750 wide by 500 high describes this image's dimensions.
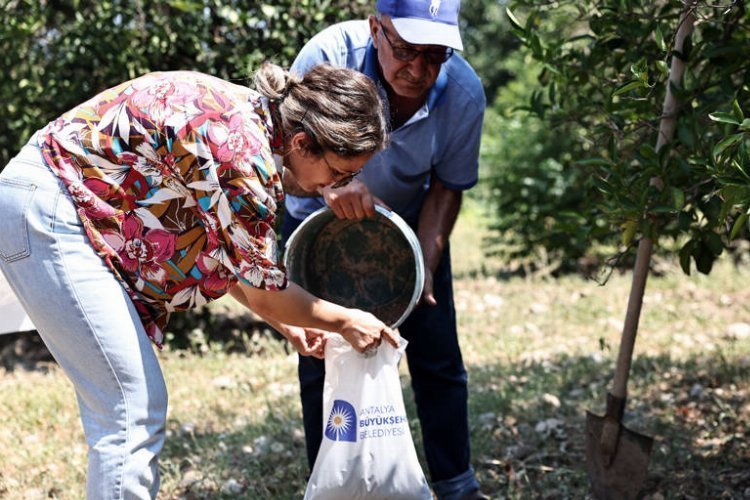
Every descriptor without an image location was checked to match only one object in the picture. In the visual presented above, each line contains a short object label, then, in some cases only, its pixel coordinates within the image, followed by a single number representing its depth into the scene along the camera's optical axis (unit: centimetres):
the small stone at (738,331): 537
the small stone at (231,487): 364
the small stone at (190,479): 372
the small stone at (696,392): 431
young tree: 309
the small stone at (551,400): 433
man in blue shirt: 288
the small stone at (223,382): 483
